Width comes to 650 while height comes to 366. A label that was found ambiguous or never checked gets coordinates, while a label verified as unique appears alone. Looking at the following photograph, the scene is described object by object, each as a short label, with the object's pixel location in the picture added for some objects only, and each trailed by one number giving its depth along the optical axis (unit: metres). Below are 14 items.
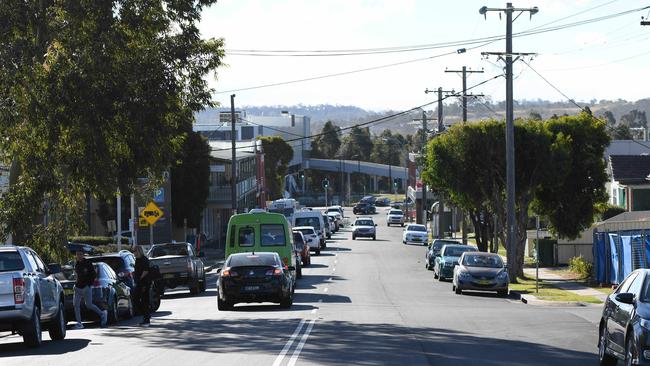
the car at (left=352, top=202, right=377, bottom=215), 143.12
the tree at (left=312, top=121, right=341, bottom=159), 190.60
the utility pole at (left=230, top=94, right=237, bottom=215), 66.88
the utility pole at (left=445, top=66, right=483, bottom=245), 65.34
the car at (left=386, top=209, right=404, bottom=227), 115.94
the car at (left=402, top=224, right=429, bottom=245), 82.00
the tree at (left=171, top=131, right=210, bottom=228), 70.38
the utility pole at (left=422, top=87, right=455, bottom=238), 74.19
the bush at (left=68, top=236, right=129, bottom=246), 58.71
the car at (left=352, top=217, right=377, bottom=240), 88.19
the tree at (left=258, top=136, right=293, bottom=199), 135.00
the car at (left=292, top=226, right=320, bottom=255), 66.06
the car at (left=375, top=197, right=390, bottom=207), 172.40
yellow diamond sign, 48.03
